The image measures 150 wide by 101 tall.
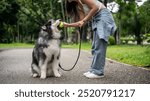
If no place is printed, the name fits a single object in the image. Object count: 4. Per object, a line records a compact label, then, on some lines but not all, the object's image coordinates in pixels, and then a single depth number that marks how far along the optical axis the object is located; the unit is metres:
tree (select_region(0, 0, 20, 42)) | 21.21
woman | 6.79
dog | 6.77
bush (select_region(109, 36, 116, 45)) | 26.11
